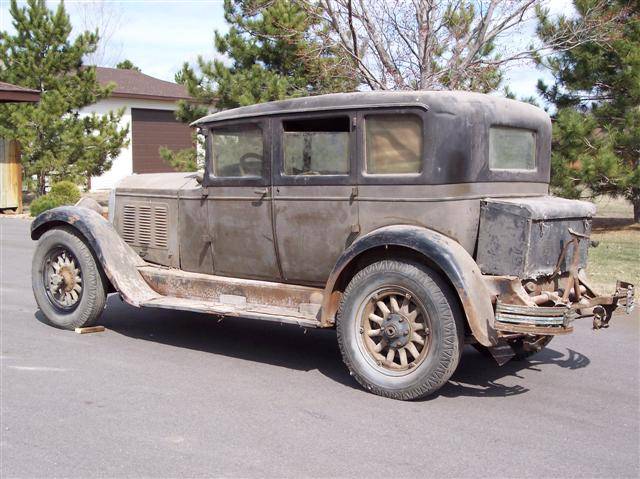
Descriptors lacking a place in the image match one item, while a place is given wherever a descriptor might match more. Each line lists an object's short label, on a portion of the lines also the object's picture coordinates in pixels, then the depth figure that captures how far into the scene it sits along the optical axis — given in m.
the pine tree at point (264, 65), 13.86
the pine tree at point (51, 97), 19.61
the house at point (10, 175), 19.22
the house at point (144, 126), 27.98
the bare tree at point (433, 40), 12.60
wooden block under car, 6.36
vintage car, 4.59
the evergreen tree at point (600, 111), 13.37
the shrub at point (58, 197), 17.92
